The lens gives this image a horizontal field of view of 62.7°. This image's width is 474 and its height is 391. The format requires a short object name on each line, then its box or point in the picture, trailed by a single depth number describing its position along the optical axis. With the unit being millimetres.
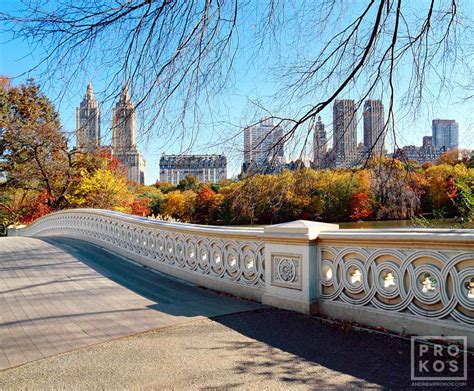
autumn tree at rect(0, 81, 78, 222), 23328
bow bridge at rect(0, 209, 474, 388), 3740
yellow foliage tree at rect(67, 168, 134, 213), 24766
